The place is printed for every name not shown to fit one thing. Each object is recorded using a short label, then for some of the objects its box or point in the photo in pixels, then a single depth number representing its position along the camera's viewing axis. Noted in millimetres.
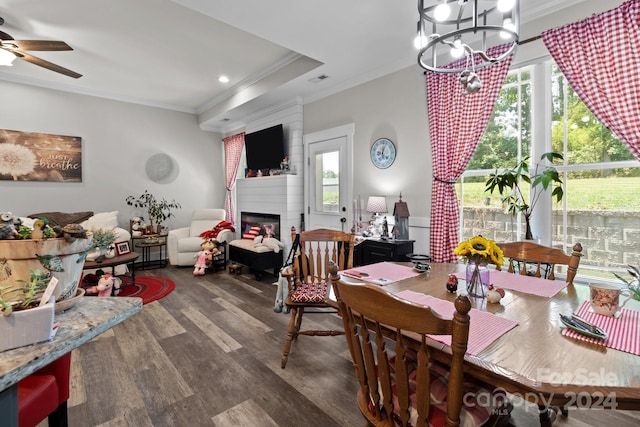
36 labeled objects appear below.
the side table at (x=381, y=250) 3115
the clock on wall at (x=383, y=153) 3581
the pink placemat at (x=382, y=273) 1742
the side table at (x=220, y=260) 4959
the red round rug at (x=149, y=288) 3748
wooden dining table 782
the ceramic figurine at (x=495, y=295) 1376
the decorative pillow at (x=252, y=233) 5062
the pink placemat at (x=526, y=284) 1524
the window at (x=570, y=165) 2305
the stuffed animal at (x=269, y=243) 4566
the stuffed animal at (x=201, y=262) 4699
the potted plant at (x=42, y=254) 848
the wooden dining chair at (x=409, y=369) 836
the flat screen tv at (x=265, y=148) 4988
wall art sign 4426
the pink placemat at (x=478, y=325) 1001
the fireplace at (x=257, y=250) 4473
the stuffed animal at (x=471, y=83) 1541
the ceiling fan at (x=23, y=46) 2699
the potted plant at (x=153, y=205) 5496
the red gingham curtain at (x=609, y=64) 2039
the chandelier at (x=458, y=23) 1265
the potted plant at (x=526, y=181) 2354
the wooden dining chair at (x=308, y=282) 2236
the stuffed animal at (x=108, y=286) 3573
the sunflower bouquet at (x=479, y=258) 1417
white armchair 5082
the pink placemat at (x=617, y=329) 976
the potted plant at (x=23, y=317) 693
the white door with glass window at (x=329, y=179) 4109
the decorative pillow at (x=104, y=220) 4734
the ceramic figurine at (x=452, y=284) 1513
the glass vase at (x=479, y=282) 1466
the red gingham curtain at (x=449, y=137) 2816
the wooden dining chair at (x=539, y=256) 1699
